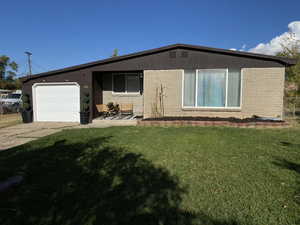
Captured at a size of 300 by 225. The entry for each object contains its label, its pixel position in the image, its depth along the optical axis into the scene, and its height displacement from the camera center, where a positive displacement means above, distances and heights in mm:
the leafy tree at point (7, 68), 33250 +6430
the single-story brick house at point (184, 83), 8305 +1007
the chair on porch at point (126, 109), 11039 -395
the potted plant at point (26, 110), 10154 -473
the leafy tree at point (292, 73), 11162 +2686
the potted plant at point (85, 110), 9547 -420
